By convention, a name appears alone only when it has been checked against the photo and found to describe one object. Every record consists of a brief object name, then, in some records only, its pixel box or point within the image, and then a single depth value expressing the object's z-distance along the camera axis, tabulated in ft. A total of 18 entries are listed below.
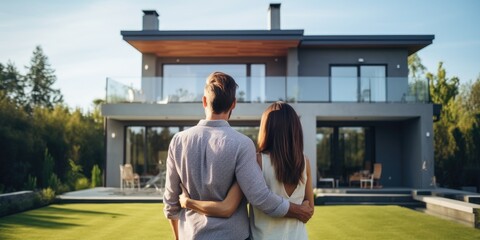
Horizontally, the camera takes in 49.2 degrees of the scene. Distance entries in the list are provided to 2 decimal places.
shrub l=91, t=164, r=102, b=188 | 67.10
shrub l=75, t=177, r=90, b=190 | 64.07
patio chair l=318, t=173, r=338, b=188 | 60.85
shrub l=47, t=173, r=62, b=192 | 54.34
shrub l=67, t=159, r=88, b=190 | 65.31
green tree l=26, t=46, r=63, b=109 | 164.35
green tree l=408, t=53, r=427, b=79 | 135.13
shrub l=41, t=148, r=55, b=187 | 57.57
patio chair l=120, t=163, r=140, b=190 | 57.11
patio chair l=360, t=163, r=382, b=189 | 58.90
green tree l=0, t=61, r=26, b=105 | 150.50
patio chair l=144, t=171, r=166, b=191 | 58.54
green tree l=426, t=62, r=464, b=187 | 69.41
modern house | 59.47
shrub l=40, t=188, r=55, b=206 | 44.29
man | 8.29
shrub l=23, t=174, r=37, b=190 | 51.65
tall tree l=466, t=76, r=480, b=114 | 108.27
